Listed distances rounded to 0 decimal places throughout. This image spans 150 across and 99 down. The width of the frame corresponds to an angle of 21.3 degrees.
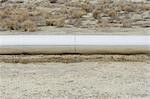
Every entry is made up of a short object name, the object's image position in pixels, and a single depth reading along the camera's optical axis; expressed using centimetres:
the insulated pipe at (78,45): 916
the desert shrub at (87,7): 2266
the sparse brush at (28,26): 1530
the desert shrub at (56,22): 1662
